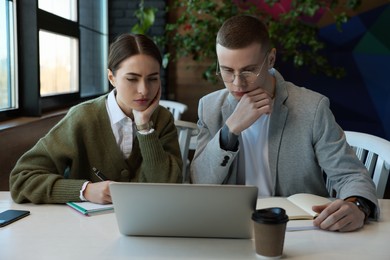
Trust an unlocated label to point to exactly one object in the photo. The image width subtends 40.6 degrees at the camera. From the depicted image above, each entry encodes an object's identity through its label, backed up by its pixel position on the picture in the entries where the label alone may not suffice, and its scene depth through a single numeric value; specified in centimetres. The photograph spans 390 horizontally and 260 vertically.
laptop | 110
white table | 109
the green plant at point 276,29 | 380
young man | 157
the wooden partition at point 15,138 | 231
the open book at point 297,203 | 136
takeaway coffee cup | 105
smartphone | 129
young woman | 156
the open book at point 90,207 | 138
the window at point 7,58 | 268
